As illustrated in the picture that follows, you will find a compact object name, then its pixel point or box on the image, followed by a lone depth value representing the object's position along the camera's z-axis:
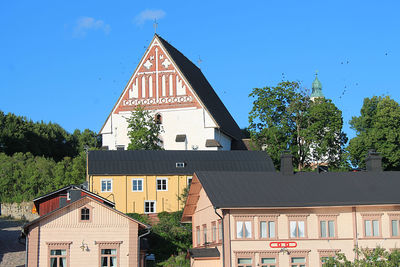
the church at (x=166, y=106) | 75.56
